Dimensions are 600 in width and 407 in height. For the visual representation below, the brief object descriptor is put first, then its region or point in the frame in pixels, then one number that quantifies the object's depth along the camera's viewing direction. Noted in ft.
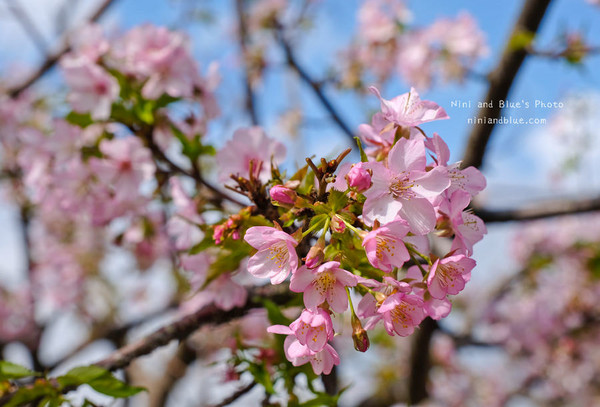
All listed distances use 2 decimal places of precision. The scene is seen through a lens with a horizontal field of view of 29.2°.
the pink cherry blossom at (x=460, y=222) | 1.52
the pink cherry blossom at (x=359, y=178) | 1.48
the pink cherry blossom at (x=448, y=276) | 1.50
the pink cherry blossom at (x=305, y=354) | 1.54
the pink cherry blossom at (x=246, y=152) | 1.80
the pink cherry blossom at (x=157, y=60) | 2.16
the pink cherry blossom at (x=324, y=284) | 1.50
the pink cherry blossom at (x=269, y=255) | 1.52
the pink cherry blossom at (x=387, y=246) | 1.47
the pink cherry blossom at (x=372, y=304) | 1.52
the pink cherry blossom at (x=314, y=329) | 1.50
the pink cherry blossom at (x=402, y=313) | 1.48
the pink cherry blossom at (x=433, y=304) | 1.53
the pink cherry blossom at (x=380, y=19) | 9.50
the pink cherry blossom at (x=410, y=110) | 1.55
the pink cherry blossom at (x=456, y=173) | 1.52
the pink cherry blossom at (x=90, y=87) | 2.12
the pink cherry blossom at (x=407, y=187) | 1.50
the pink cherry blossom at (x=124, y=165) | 2.20
